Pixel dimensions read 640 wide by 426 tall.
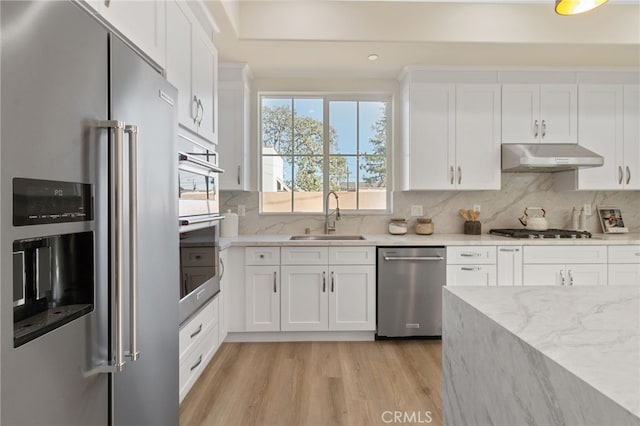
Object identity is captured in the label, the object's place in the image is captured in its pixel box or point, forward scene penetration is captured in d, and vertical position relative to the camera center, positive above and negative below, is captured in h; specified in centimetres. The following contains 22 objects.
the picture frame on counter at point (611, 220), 360 -10
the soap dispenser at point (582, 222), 362 -12
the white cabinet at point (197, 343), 192 -81
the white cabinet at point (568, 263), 306 -45
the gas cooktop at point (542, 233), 315 -21
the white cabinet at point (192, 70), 185 +82
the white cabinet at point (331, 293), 305 -70
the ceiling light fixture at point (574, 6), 140 +81
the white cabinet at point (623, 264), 307 -45
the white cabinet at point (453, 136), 333 +69
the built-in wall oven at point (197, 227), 177 -9
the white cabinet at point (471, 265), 307 -46
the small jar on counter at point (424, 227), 349 -16
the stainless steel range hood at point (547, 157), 308 +46
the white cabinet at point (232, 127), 329 +76
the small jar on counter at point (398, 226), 347 -15
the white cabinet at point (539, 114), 335 +89
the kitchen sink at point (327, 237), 354 -27
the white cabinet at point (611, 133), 337 +72
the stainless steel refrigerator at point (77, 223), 71 -3
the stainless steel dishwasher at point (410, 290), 304 -67
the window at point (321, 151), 373 +61
